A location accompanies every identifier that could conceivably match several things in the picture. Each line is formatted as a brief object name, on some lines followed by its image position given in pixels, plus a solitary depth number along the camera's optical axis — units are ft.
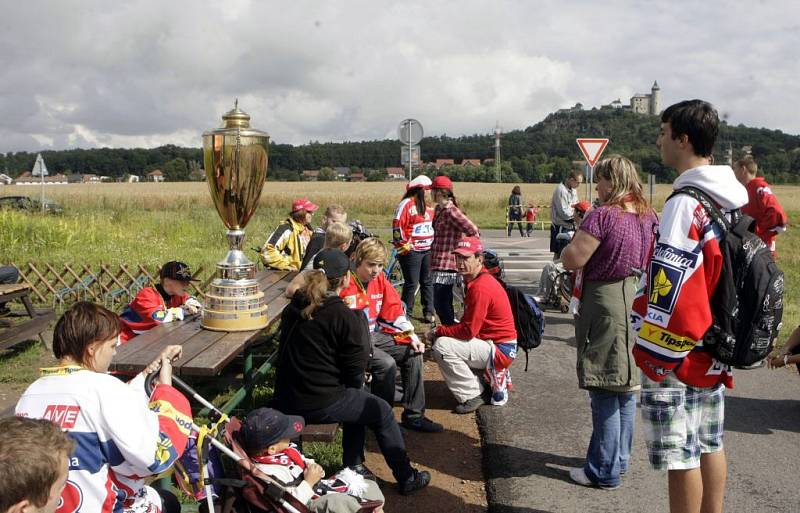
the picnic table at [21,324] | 22.26
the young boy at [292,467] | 10.27
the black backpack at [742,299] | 8.54
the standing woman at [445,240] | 24.27
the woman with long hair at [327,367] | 12.28
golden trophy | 14.29
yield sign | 41.09
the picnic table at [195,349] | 12.07
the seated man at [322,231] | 21.97
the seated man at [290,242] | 23.50
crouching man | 16.98
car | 66.64
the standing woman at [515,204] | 74.18
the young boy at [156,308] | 15.67
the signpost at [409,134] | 39.17
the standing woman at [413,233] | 26.18
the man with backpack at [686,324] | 8.43
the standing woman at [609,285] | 12.46
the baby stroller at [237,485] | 9.30
